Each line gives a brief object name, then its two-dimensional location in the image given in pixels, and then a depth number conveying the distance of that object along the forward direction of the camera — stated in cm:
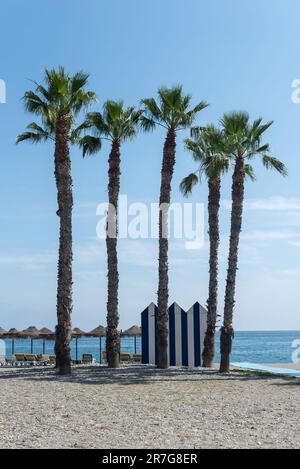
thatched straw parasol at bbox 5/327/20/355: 4067
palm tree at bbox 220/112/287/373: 2328
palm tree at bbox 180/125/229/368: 2616
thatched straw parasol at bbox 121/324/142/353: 3916
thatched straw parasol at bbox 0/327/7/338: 4073
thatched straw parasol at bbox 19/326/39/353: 4047
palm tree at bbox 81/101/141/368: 2489
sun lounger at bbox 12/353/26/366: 3422
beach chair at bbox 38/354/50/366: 3569
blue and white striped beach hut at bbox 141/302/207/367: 2620
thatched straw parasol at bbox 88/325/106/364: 3948
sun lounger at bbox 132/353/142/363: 3173
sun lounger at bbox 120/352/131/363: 3333
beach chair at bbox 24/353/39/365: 3531
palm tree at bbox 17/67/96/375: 2227
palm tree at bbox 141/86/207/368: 2447
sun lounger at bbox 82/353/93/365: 3434
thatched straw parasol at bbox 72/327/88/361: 4125
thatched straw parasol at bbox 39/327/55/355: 3973
